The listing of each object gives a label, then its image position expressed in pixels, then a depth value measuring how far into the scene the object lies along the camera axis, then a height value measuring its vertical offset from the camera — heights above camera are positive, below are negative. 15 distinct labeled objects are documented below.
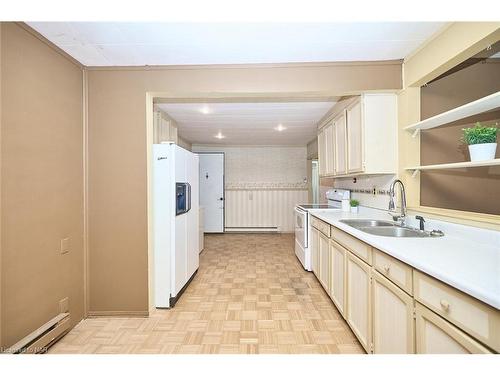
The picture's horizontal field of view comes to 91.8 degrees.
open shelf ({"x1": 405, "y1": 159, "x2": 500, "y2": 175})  1.40 +0.15
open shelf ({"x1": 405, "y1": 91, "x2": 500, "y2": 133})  1.43 +0.52
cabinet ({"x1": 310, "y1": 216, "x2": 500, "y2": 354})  0.92 -0.61
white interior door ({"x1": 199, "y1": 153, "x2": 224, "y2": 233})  6.49 -0.02
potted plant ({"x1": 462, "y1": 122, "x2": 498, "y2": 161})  1.48 +0.28
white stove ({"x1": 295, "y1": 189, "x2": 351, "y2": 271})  3.47 -0.53
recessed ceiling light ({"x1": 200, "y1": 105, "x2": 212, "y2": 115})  3.44 +1.17
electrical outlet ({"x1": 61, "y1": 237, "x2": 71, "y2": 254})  2.00 -0.46
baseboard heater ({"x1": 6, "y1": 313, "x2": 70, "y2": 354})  1.58 -1.05
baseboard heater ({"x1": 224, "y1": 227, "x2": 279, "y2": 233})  6.53 -1.08
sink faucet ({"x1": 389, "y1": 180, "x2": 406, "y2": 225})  2.13 -0.17
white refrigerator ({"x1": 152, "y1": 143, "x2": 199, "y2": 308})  2.50 -0.35
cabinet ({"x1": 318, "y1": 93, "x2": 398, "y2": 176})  2.46 +0.58
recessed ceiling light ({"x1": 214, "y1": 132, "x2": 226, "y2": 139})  5.20 +1.19
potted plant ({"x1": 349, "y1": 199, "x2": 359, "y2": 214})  3.25 -0.23
